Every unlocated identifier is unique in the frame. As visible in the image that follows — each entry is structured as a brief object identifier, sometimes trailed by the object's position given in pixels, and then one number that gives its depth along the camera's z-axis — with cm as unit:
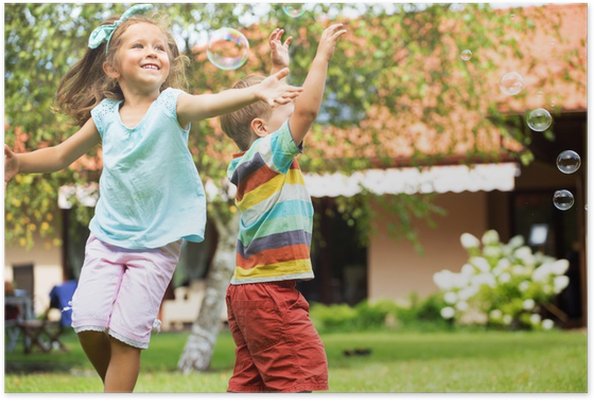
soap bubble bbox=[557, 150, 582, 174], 465
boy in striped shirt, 310
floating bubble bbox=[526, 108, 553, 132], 477
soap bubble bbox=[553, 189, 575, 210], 447
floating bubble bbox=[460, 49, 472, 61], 502
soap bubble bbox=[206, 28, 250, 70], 397
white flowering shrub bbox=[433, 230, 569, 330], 1102
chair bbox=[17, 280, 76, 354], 908
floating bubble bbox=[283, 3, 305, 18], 439
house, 1078
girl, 295
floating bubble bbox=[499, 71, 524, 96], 506
